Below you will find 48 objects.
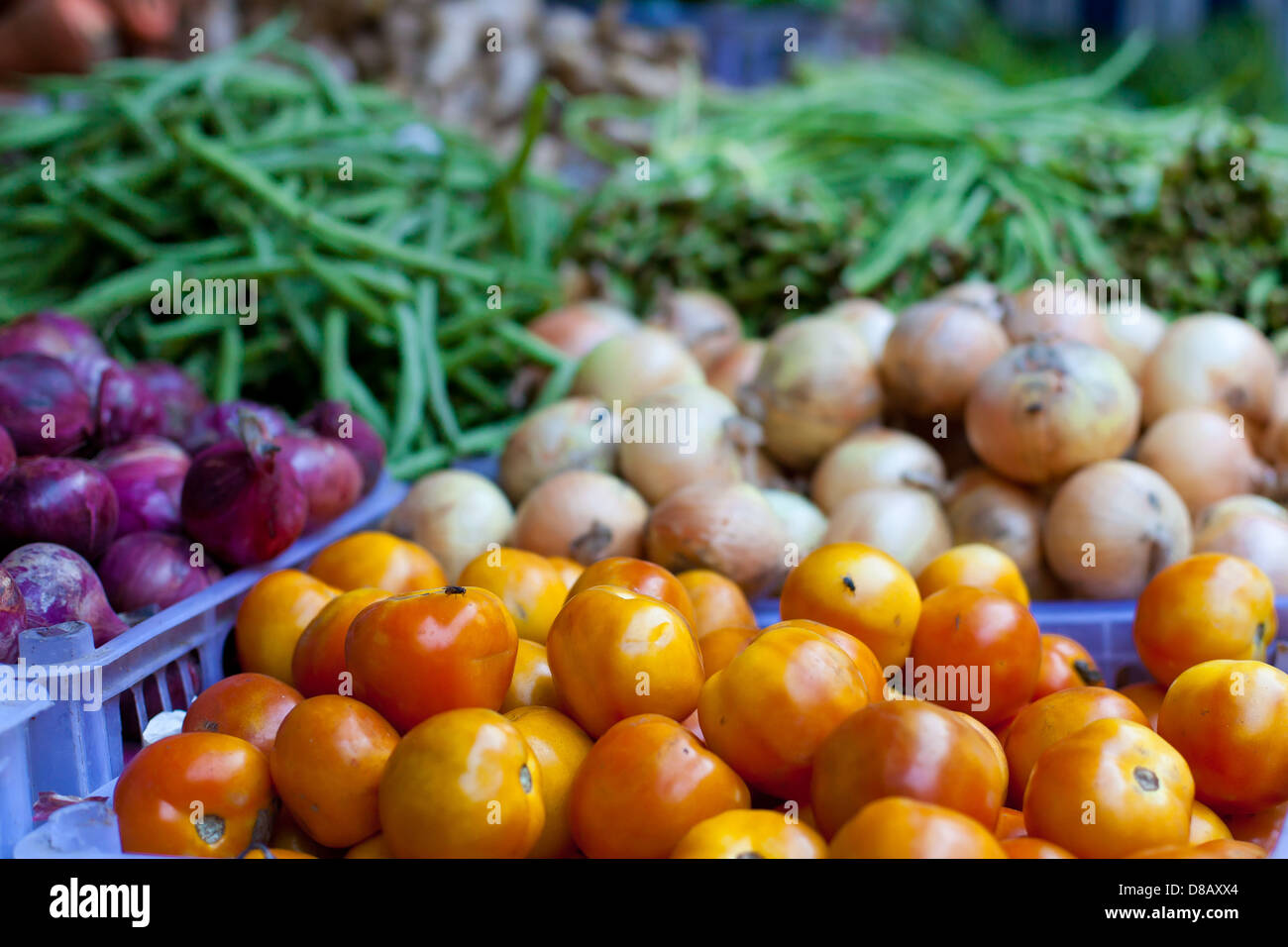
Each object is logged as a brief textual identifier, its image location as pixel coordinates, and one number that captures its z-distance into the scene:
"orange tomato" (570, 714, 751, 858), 0.56
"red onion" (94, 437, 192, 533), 0.79
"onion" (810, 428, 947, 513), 0.91
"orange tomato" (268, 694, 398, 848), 0.57
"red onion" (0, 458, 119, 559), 0.72
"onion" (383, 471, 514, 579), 0.88
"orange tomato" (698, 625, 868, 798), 0.58
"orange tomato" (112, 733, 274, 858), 0.57
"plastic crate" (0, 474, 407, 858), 0.61
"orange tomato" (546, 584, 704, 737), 0.60
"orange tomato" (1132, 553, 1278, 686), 0.69
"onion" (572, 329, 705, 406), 1.01
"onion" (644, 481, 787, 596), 0.82
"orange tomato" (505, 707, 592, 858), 0.60
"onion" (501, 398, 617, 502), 0.93
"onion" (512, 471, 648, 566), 0.86
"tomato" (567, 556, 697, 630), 0.67
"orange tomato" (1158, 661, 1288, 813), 0.62
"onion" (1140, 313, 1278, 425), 0.94
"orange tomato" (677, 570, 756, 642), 0.73
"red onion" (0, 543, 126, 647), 0.69
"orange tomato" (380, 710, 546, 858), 0.55
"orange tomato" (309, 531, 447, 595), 0.74
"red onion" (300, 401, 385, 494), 0.89
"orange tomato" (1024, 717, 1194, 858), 0.57
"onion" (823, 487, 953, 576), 0.86
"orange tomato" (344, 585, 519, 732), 0.59
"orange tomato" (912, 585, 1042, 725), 0.66
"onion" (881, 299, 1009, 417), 0.91
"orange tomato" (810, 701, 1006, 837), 0.55
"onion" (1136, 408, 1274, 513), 0.90
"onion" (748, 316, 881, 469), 0.94
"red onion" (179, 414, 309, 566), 0.76
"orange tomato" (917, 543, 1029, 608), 0.75
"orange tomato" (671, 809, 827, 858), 0.53
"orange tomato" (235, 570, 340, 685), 0.69
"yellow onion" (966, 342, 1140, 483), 0.85
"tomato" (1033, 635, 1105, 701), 0.70
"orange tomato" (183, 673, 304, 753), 0.62
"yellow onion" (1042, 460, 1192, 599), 0.83
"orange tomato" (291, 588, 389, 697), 0.64
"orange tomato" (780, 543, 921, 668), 0.67
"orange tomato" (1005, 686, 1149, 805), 0.63
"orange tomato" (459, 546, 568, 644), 0.71
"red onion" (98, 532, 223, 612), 0.75
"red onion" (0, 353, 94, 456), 0.78
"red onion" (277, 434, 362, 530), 0.83
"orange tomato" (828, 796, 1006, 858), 0.51
